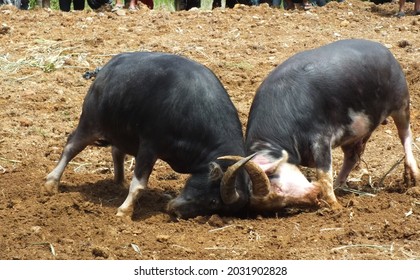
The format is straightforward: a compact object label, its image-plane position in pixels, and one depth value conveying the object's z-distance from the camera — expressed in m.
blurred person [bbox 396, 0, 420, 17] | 29.69
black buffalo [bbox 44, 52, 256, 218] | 14.20
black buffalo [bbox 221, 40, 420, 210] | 14.43
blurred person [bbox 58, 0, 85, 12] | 32.39
